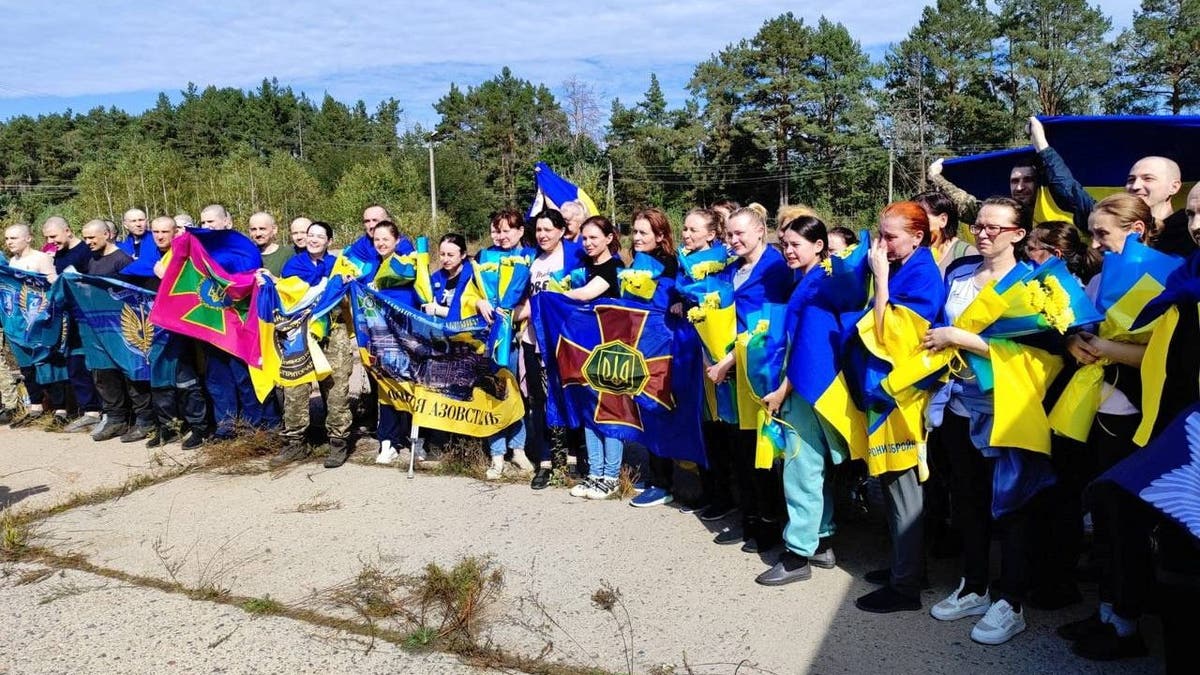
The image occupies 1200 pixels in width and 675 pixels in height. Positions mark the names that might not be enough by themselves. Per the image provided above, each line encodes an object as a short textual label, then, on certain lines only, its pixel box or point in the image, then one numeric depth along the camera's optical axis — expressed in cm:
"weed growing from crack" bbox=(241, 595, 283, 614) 424
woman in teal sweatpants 417
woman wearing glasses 373
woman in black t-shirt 579
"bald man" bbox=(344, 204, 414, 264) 711
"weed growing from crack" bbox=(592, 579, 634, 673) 381
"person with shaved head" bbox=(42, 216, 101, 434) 804
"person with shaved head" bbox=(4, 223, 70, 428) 825
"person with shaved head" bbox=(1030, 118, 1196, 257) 386
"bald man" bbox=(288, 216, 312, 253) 697
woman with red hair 388
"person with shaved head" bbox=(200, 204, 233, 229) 711
